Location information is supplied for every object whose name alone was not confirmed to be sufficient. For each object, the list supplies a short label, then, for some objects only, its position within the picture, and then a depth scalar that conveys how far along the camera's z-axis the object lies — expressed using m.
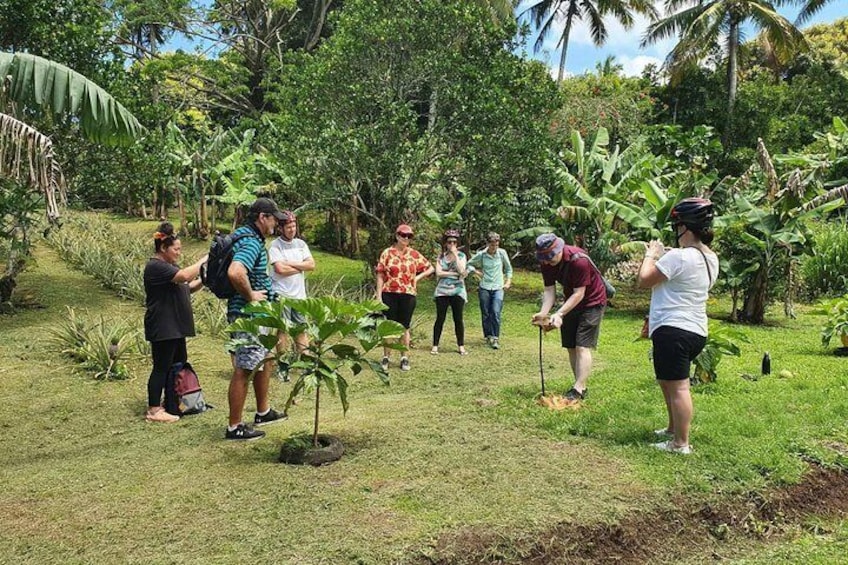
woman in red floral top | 7.58
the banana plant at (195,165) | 18.39
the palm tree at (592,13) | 24.67
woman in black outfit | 5.45
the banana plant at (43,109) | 6.94
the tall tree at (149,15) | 23.05
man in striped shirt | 4.57
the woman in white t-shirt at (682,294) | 4.34
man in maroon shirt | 5.69
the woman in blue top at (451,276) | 8.58
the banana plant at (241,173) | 17.77
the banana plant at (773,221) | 10.97
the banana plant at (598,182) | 13.59
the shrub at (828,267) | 14.22
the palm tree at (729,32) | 21.89
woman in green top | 9.12
